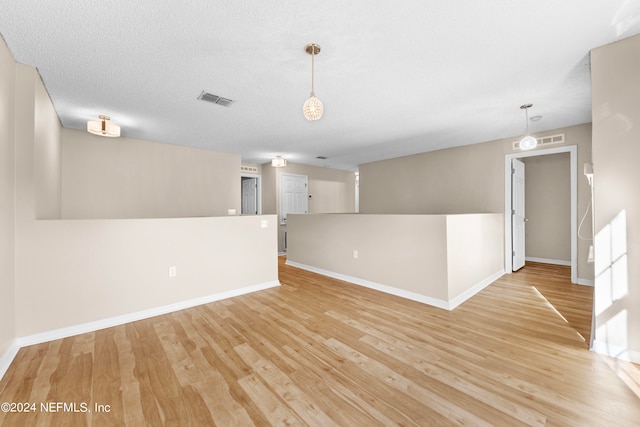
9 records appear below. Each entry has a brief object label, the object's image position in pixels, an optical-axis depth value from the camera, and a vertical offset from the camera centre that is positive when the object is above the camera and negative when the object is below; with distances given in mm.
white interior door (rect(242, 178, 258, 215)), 7174 +471
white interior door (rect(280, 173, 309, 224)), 6906 +480
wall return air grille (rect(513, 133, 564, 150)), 4160 +1168
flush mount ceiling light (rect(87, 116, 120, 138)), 3268 +1094
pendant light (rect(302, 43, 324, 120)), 1992 +816
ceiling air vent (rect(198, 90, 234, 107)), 2918 +1324
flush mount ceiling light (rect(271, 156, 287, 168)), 5340 +1035
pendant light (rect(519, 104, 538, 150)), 3460 +926
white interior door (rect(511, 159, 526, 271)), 4711 -41
